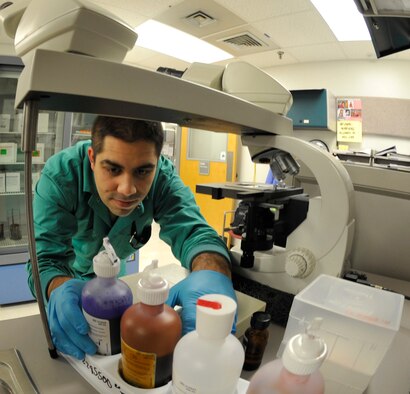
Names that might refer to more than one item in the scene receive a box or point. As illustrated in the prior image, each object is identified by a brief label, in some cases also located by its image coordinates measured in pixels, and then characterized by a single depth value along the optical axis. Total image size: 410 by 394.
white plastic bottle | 0.36
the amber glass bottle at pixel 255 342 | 0.61
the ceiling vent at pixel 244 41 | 3.15
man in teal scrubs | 0.65
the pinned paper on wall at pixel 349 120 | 3.68
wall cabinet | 3.36
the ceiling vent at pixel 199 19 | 2.65
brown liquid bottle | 0.44
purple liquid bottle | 0.52
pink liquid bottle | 0.32
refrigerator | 2.45
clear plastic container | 0.52
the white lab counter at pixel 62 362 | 0.55
